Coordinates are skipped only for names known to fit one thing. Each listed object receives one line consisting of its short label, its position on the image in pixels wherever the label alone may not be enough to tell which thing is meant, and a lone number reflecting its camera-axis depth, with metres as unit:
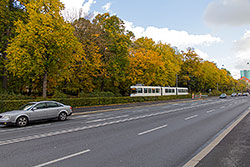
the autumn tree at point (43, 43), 20.23
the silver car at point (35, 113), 11.82
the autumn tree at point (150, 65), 39.47
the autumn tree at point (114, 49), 33.88
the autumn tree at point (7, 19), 24.81
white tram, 39.69
